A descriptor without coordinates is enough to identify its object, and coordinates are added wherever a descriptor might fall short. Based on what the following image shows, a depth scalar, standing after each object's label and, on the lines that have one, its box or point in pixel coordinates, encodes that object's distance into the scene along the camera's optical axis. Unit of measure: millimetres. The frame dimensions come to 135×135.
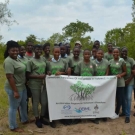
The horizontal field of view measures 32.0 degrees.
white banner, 5504
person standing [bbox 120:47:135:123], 5738
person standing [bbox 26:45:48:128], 5254
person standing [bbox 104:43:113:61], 7008
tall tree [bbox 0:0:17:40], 31716
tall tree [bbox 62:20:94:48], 53375
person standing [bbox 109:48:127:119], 5621
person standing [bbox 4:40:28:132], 4801
